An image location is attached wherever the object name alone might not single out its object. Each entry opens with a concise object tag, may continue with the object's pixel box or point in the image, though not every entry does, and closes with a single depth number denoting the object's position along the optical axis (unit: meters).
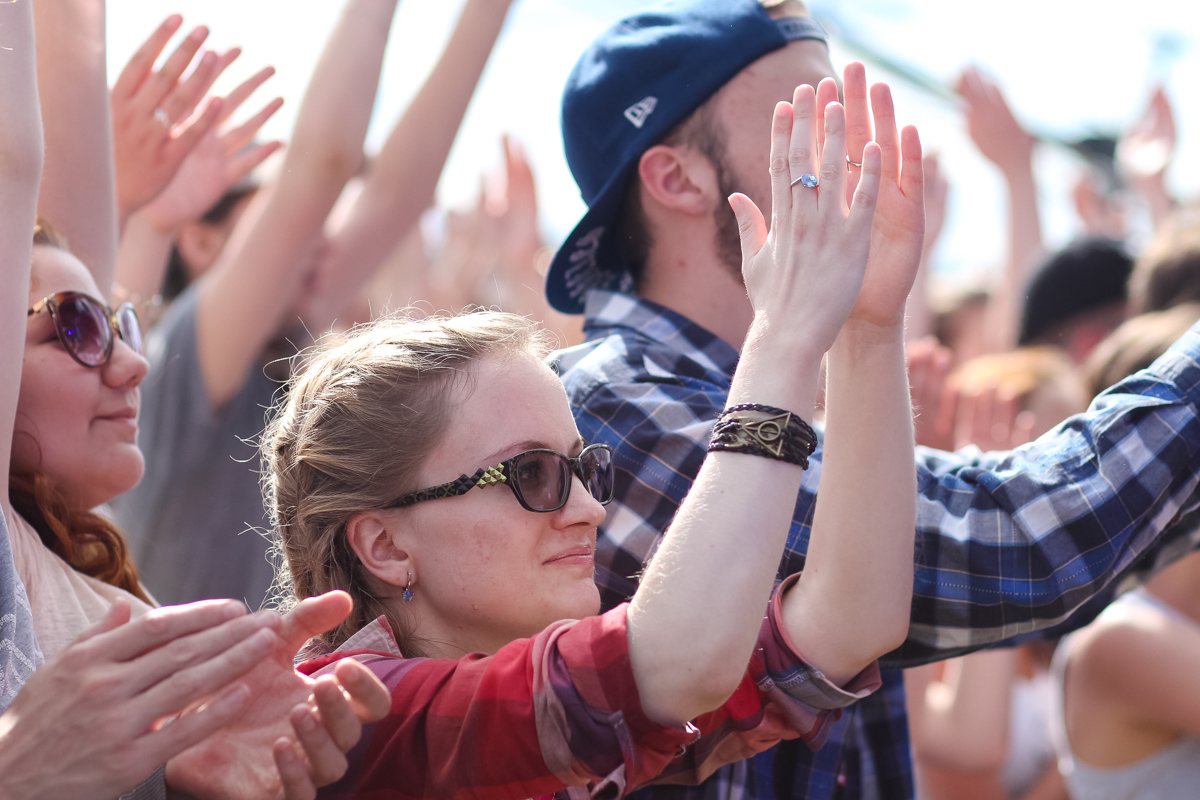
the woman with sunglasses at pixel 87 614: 3.40
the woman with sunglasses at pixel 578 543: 3.45
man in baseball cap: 3.64
